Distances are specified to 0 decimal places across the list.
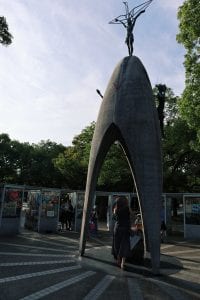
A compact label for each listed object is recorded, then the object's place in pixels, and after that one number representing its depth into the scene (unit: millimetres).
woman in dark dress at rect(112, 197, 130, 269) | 6705
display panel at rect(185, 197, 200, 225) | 14672
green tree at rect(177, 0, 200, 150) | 13607
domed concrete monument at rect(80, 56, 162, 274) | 7033
